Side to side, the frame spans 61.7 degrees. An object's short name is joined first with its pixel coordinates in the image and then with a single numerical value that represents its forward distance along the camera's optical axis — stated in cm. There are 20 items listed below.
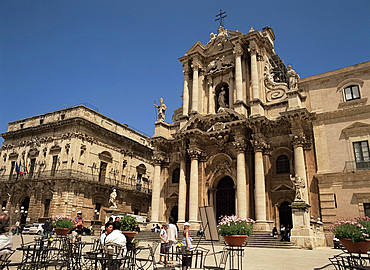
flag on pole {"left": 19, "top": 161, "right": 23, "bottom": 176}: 3431
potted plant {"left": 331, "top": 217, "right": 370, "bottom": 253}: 852
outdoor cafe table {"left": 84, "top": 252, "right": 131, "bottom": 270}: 641
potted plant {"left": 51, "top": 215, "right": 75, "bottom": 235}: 1138
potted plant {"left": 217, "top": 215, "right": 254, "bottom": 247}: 913
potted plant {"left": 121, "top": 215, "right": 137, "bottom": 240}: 1192
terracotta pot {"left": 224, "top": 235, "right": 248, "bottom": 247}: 910
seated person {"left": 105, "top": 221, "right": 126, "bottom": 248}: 695
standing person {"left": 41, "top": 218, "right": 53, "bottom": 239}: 1341
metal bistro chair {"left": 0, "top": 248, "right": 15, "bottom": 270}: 528
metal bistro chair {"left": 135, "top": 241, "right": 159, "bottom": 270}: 715
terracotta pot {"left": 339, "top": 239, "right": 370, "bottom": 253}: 850
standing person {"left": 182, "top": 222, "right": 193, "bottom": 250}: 948
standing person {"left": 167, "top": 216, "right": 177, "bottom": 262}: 1059
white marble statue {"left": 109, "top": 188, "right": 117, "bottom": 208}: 2469
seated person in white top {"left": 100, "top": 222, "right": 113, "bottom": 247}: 761
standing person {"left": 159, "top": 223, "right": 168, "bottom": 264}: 992
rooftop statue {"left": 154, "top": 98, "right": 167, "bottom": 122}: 2867
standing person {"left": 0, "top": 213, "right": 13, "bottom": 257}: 533
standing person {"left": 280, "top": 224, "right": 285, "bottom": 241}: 1987
